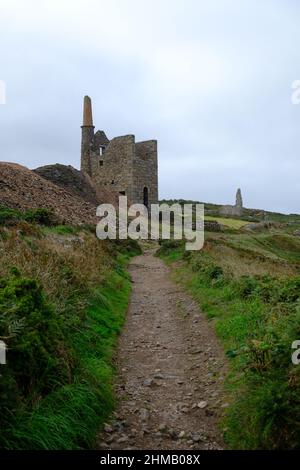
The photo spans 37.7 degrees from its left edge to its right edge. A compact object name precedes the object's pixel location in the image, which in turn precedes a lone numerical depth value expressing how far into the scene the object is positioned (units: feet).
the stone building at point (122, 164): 135.95
